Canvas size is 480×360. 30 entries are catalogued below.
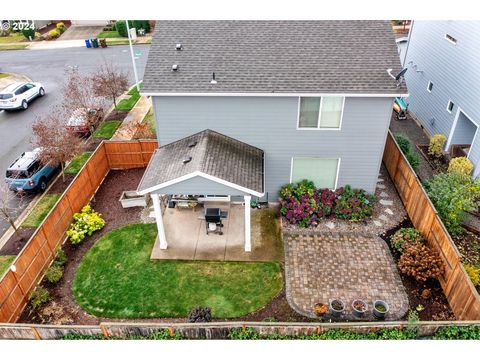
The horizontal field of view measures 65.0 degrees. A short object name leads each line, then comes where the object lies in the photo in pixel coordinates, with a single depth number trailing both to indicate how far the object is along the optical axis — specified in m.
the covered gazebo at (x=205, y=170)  13.27
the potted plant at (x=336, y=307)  12.03
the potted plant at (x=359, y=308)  12.07
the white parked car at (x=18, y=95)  25.45
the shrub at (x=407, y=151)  18.25
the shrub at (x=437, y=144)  19.61
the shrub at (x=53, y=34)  40.53
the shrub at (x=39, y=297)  12.83
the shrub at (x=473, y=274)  12.40
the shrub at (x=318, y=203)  15.93
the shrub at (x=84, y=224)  15.41
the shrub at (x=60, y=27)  42.31
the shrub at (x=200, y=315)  11.63
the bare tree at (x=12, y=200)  17.39
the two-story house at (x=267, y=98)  14.13
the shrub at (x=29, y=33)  39.72
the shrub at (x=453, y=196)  14.53
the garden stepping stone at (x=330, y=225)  15.85
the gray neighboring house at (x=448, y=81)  17.80
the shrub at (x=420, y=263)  13.05
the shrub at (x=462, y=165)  17.21
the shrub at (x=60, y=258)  14.39
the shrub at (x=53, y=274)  13.62
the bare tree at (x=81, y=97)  22.25
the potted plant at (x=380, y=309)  11.95
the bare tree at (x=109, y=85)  23.78
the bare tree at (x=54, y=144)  17.59
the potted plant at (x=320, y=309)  12.10
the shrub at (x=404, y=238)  14.36
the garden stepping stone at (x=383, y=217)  16.22
